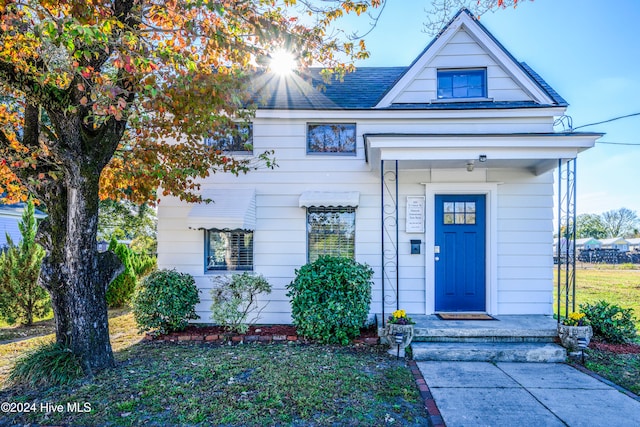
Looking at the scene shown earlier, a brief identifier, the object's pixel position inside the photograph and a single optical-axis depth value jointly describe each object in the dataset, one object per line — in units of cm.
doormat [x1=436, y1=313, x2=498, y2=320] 615
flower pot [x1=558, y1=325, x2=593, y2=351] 509
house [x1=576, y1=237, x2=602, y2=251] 3218
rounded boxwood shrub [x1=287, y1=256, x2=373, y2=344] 562
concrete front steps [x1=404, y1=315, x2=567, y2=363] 512
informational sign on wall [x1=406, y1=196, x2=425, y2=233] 666
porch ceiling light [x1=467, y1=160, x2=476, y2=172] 618
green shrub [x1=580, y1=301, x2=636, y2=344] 568
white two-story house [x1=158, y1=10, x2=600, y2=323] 658
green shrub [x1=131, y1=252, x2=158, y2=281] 995
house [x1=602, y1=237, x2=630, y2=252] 3931
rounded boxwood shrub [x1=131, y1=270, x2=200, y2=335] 596
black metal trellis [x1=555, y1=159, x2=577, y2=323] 563
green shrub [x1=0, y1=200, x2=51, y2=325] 712
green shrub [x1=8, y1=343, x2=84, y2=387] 414
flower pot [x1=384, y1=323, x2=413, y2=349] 512
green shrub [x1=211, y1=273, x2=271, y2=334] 596
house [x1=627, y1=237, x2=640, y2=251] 4410
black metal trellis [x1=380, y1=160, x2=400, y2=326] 670
